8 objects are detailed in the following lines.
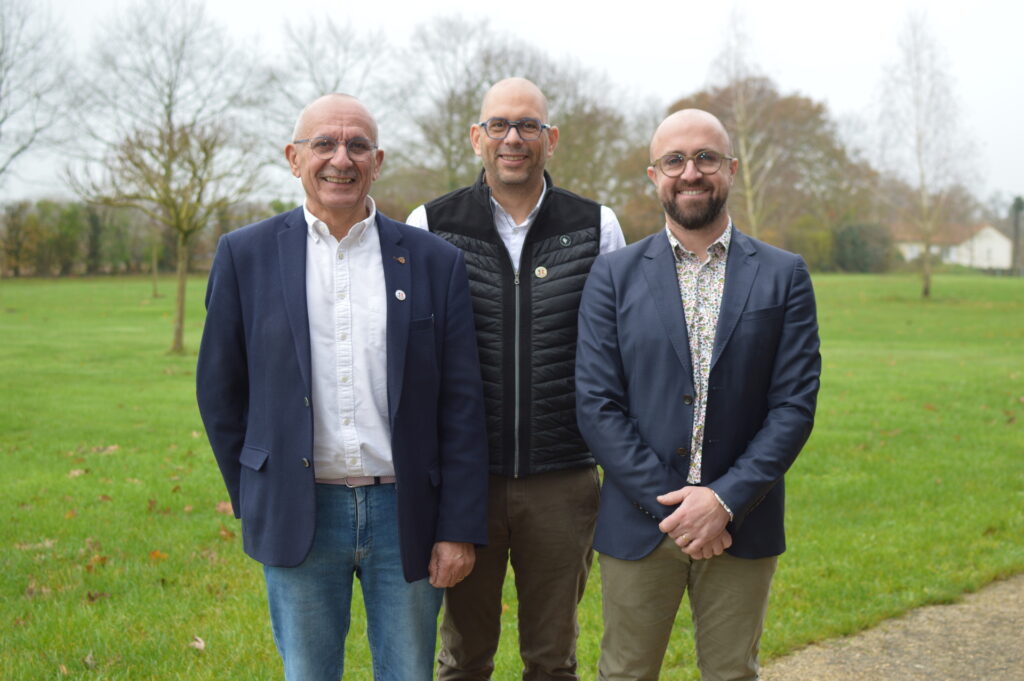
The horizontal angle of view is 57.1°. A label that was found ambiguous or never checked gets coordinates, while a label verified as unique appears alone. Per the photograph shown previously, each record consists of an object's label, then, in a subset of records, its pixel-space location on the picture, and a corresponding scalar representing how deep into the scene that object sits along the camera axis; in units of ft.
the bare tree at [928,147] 115.96
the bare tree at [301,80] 108.58
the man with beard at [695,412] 10.41
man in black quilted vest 12.11
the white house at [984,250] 294.46
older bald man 9.68
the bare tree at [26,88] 89.97
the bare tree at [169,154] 67.31
